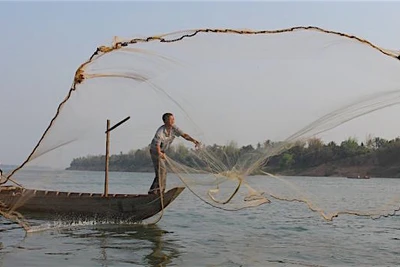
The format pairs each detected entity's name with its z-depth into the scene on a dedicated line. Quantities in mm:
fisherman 11375
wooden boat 13328
